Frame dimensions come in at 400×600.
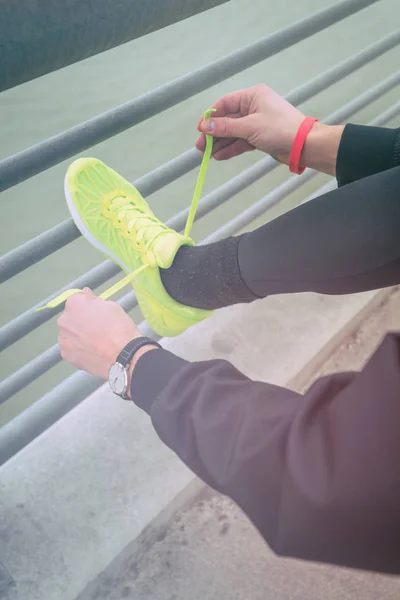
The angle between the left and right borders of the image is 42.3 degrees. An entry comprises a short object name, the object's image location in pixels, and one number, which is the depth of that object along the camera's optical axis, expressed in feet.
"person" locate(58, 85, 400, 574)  1.54
